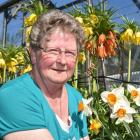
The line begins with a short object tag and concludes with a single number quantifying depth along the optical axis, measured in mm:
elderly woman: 1658
